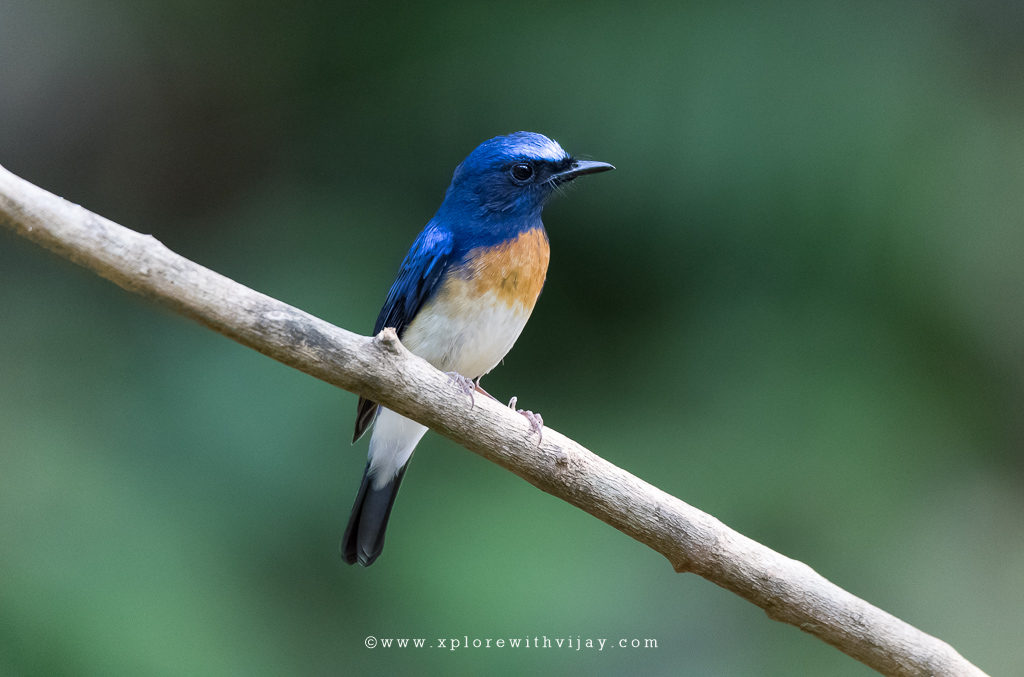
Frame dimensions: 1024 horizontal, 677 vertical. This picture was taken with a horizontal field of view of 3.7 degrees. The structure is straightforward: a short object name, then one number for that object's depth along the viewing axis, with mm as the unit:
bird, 3727
